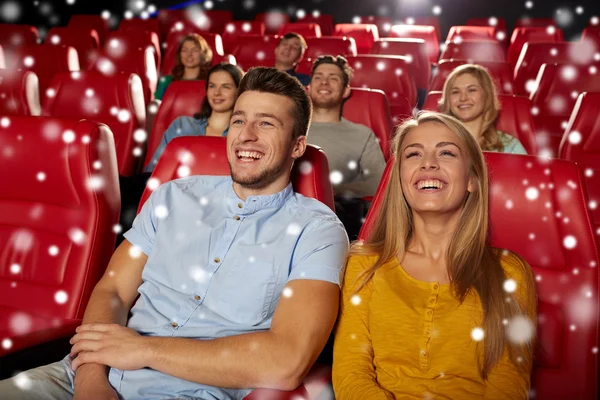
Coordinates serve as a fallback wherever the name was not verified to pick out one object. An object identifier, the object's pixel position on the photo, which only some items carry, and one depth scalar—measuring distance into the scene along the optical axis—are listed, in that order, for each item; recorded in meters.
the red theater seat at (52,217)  1.61
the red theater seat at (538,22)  8.10
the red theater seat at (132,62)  5.33
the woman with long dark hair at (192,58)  4.55
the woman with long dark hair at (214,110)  3.11
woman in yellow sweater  1.32
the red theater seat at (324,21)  8.70
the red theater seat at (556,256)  1.39
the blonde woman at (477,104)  2.75
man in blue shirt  1.31
